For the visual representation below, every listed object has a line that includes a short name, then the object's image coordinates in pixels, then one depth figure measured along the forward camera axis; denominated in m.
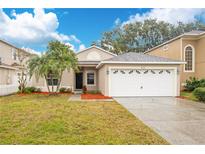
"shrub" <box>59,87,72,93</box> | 15.06
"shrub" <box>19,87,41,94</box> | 14.54
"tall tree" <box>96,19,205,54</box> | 30.10
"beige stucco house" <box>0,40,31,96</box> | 13.69
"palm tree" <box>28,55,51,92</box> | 12.01
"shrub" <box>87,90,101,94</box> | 14.81
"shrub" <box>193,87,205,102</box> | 9.70
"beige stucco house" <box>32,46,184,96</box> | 11.91
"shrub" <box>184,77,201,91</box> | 13.97
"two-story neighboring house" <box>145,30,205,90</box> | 14.63
